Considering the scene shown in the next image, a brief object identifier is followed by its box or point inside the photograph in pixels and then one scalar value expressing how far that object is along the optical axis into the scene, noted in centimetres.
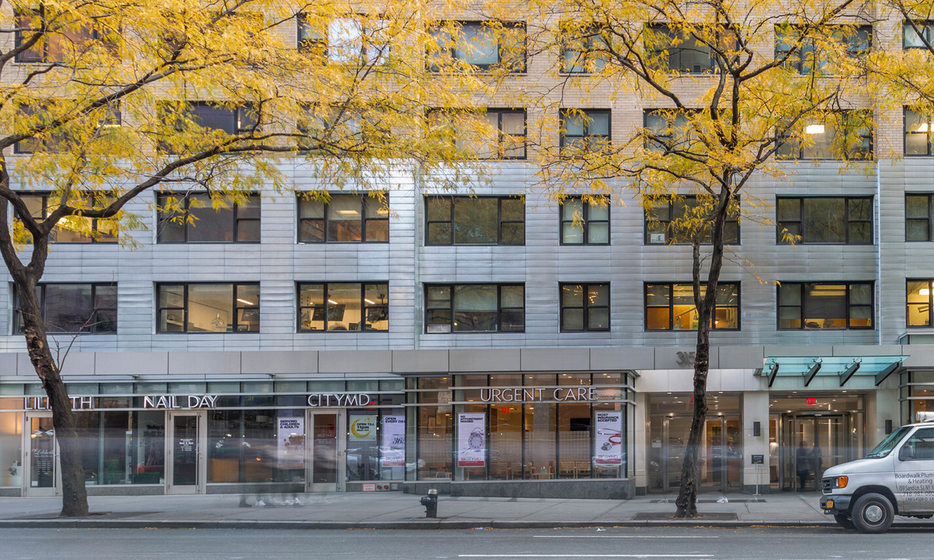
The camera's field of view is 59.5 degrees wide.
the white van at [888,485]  1396
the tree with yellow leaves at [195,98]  1404
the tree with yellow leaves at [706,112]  1513
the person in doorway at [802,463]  2328
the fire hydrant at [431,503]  1655
